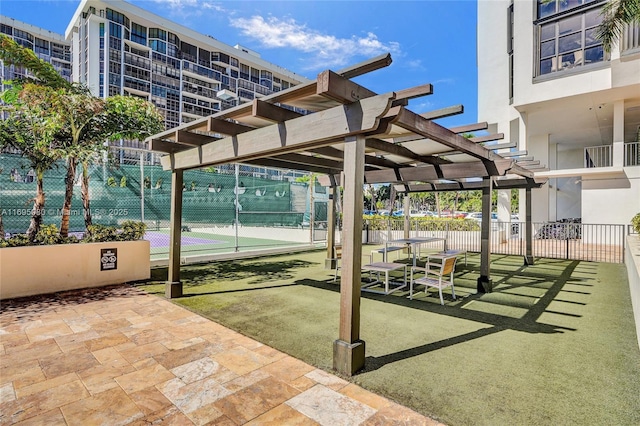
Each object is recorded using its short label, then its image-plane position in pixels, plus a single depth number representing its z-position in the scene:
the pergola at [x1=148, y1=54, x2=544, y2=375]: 3.07
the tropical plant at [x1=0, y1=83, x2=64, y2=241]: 5.86
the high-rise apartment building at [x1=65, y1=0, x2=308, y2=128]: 39.53
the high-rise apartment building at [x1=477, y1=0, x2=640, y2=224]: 12.91
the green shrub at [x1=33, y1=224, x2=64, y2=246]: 6.19
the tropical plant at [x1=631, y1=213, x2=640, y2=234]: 7.29
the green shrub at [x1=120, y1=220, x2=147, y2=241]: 7.11
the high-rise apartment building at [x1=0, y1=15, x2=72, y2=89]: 44.88
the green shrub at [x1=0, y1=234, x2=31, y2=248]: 5.78
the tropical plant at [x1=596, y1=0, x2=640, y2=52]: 7.05
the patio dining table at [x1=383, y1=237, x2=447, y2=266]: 8.58
